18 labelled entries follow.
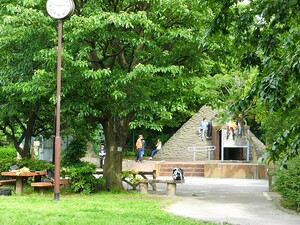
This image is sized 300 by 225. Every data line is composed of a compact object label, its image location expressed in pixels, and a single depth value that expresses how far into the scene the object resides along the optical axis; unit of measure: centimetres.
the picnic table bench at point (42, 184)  1689
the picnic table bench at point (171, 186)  1788
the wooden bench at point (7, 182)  1818
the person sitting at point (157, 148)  3684
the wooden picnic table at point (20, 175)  1716
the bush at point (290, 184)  1387
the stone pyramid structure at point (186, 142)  3638
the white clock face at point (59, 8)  1457
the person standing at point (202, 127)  3587
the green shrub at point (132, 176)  1889
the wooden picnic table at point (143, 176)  1911
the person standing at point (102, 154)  3281
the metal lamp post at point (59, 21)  1459
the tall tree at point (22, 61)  1575
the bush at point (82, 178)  1764
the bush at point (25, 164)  1975
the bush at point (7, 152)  3572
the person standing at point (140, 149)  3281
